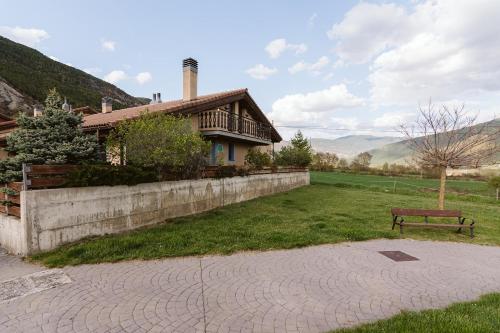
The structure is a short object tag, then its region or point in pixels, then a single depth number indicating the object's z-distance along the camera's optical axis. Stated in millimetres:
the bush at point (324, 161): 54719
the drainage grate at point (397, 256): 6371
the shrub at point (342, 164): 56756
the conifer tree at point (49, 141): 7996
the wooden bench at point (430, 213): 8859
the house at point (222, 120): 14077
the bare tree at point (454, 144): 9664
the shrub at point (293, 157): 24188
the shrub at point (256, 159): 17547
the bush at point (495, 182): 26609
